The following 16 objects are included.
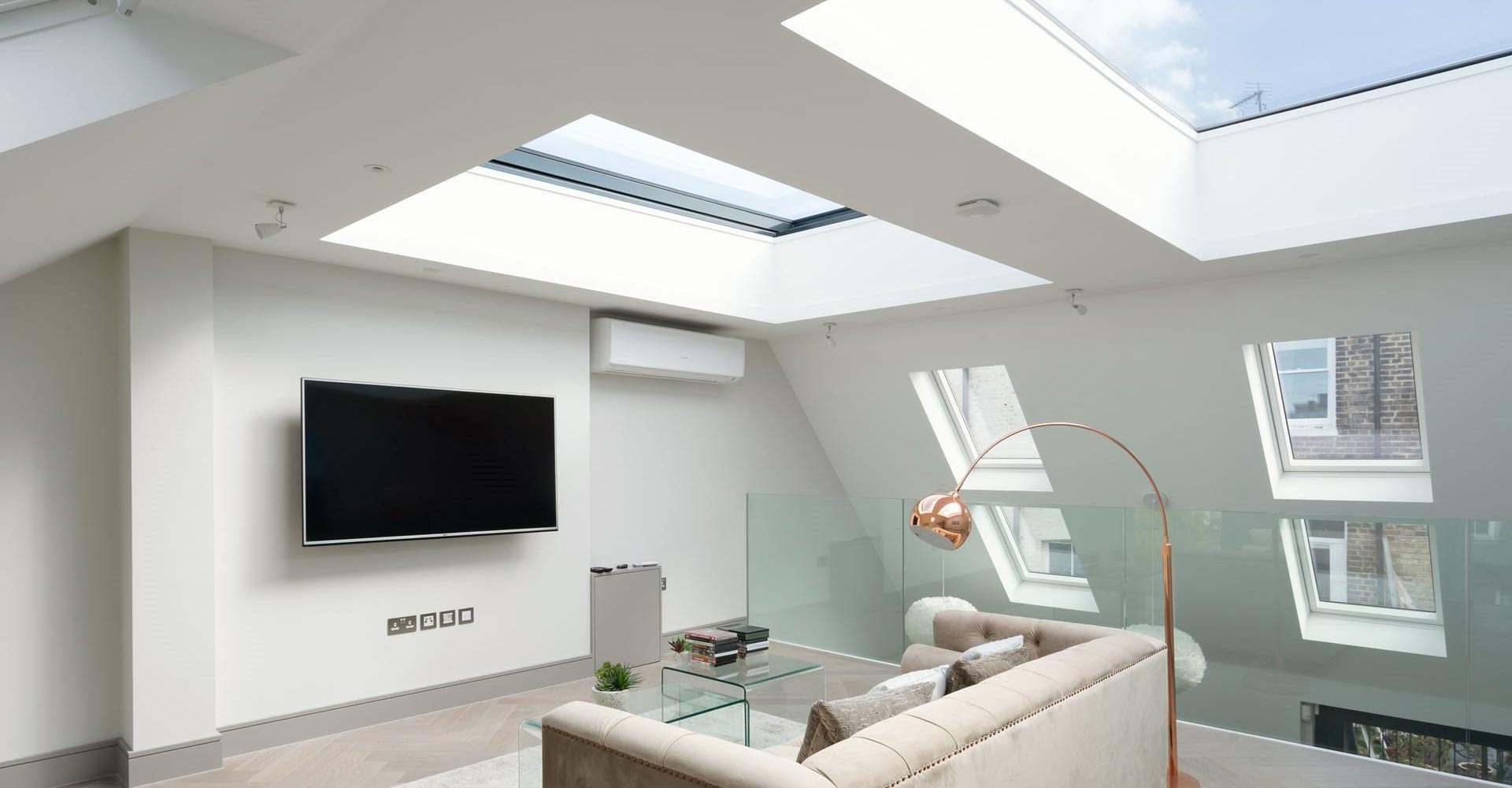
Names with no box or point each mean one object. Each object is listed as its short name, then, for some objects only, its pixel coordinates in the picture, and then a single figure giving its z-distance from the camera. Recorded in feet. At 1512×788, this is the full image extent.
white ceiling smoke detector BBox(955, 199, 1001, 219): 12.09
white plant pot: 12.67
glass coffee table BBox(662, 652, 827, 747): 13.79
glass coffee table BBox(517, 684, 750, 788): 11.19
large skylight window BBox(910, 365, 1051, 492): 23.61
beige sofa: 6.60
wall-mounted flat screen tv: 15.08
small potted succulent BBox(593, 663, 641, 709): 12.74
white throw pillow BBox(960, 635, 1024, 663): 10.16
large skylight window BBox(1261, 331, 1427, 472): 17.37
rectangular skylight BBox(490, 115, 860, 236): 15.79
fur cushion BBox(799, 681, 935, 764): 7.50
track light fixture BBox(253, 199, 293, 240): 12.28
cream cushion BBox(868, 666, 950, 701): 9.05
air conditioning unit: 19.74
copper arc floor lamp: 10.32
